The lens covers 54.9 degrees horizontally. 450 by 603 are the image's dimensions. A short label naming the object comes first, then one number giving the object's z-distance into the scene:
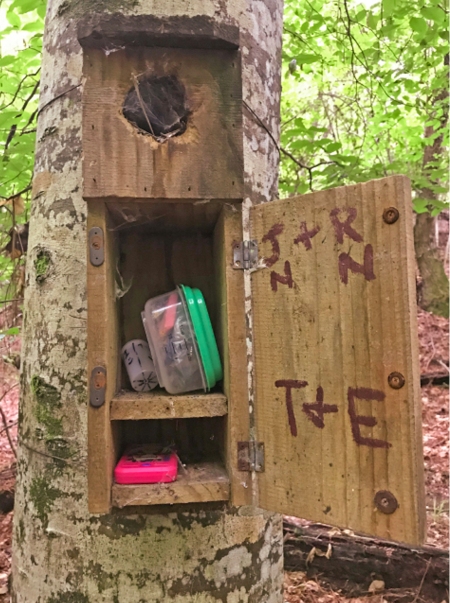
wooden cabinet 1.10
